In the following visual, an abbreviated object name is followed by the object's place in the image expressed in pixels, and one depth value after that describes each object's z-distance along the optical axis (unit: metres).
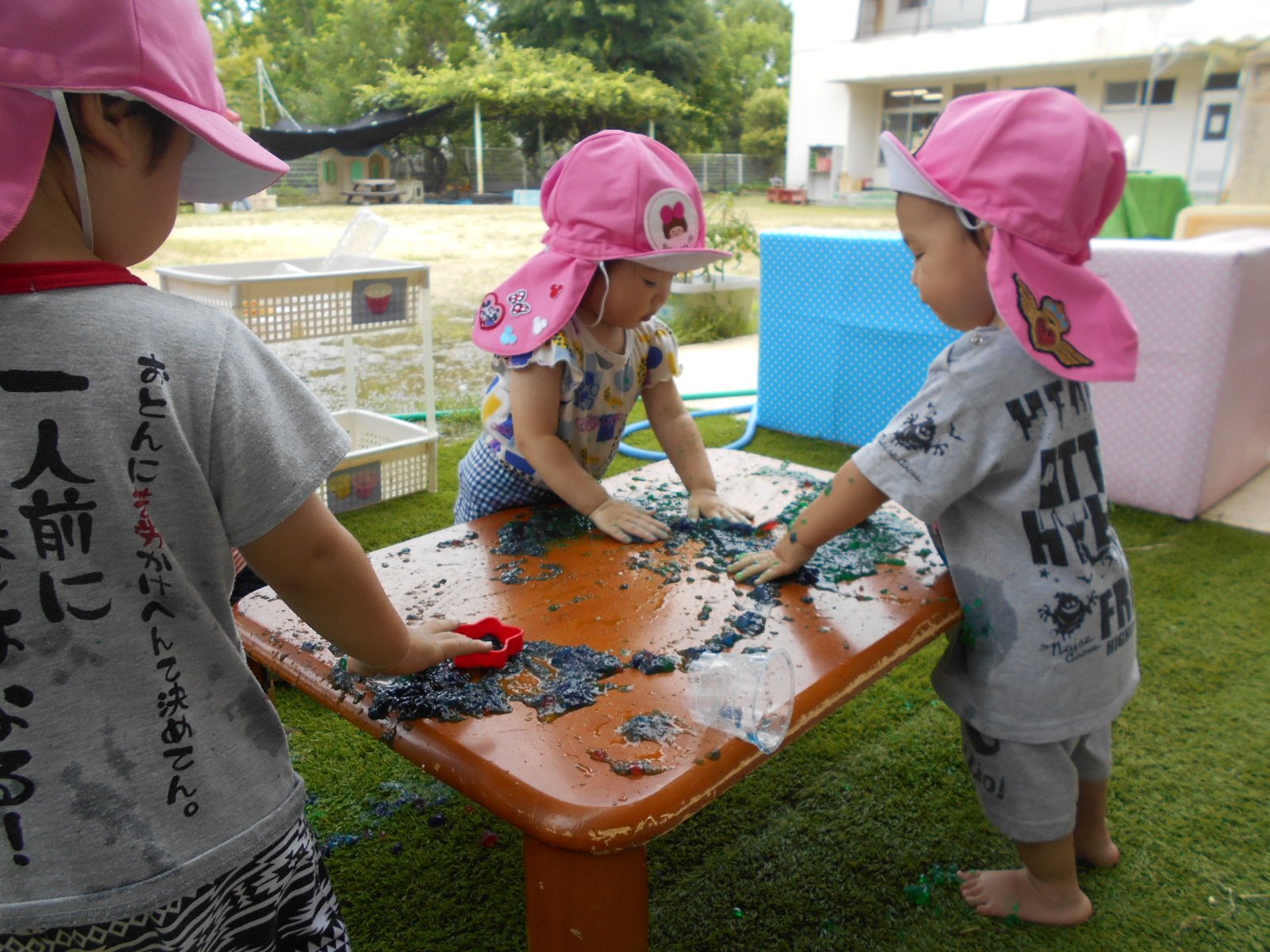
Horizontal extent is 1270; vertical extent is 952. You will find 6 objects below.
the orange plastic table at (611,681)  0.80
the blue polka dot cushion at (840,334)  3.42
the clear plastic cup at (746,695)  0.92
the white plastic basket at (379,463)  2.92
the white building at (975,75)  14.77
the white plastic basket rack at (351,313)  2.56
